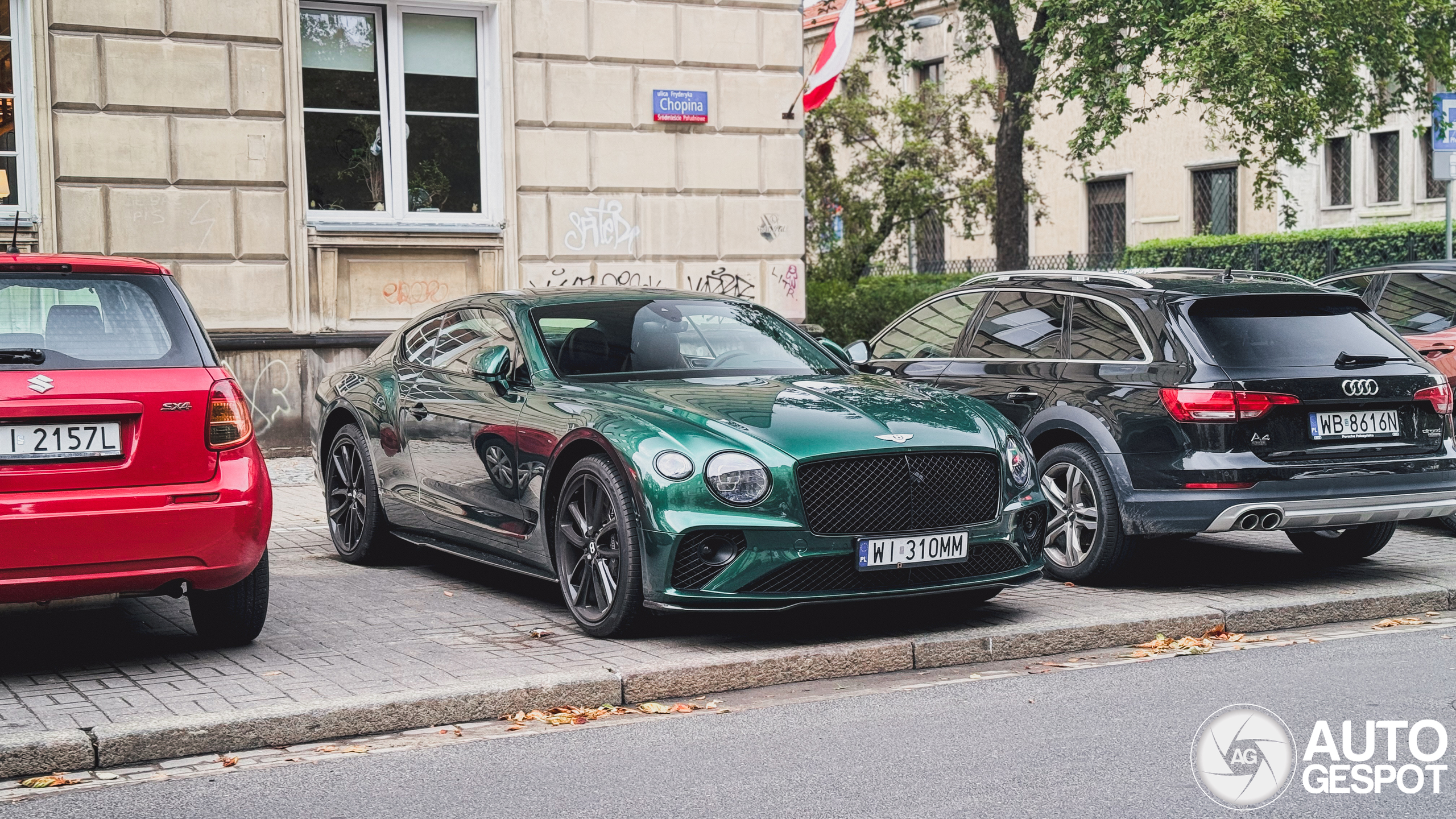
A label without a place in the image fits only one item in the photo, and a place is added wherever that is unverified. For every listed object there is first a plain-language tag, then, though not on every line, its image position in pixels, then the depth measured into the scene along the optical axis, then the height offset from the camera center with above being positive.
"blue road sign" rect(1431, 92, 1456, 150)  14.47 +1.94
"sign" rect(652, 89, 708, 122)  15.58 +2.41
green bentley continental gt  6.40 -0.46
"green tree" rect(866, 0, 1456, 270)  16.27 +3.08
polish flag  16.61 +3.01
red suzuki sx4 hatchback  5.76 -0.28
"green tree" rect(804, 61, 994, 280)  24.69 +2.79
